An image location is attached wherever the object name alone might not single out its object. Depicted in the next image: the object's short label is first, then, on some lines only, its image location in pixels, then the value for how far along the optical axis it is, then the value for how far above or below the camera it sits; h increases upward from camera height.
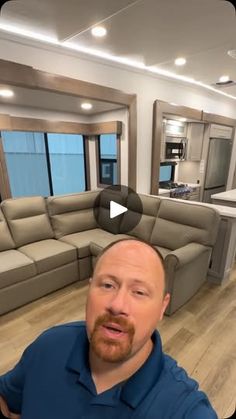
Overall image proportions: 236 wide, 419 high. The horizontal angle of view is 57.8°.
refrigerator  4.45 -0.38
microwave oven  3.85 +0.00
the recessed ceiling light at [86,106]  3.18 +0.64
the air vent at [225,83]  3.49 +1.04
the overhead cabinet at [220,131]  4.30 +0.35
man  0.54 -0.60
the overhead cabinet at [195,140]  4.27 +0.15
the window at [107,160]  3.83 -0.21
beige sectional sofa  2.06 -1.06
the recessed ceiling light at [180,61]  2.51 +1.02
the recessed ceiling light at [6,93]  2.47 +0.65
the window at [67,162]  4.62 -0.33
